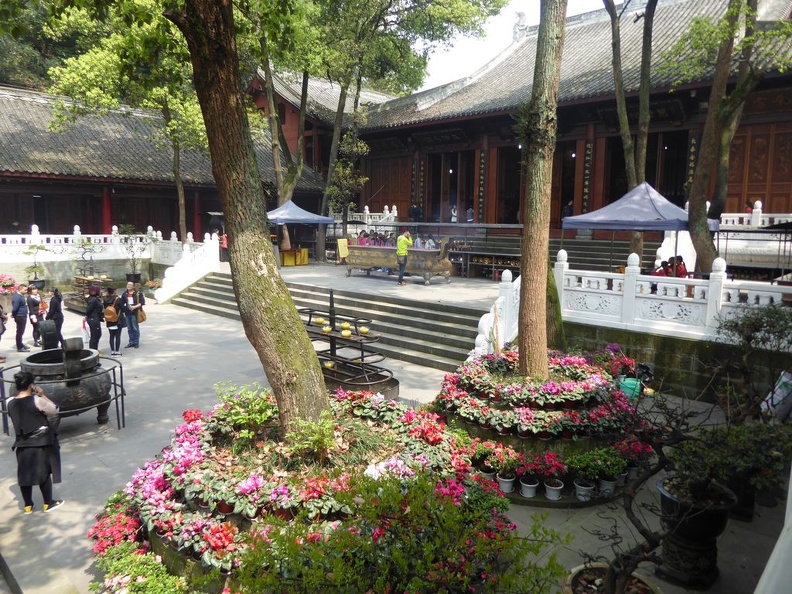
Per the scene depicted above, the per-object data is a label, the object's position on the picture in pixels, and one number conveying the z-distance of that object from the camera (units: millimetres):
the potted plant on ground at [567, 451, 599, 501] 5488
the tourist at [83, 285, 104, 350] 10852
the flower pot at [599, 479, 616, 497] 5605
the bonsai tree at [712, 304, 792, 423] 5441
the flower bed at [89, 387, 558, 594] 3115
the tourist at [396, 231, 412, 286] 15609
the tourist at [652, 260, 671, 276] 11602
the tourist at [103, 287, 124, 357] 10937
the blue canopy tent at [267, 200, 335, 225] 18569
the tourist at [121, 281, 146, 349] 11383
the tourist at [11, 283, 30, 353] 11297
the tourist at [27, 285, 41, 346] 11688
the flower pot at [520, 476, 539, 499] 5555
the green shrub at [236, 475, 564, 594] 2969
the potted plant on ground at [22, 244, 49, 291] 17812
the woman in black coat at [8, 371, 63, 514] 5324
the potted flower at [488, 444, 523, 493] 5613
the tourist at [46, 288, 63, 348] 11039
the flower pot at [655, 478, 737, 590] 4105
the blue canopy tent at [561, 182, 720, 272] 10422
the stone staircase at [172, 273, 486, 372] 10664
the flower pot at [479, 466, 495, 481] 5758
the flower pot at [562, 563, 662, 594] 3484
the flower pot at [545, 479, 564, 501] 5496
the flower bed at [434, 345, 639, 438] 6211
